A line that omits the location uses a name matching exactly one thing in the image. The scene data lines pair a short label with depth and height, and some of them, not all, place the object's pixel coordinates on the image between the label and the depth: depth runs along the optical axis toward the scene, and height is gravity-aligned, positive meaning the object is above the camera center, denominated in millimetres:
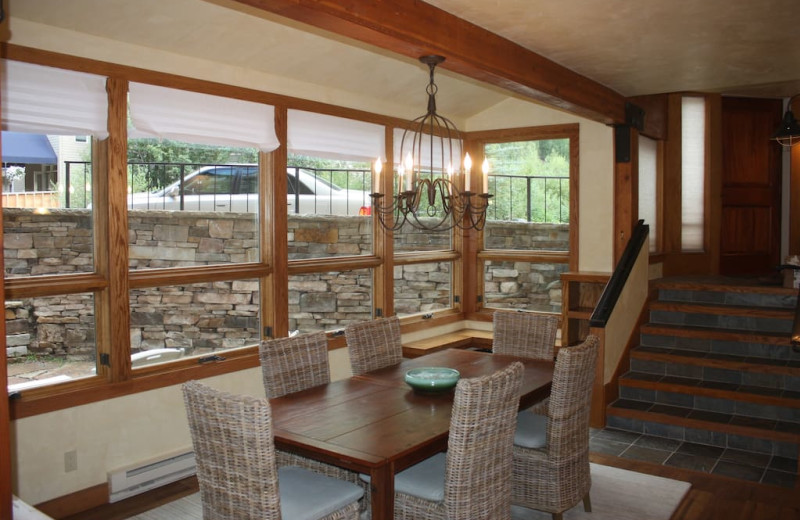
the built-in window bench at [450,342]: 5852 -920
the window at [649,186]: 6426 +550
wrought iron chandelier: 5801 +692
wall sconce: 6016 +1017
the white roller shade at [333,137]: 4938 +840
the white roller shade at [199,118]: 3953 +806
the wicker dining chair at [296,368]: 3408 -671
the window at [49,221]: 3480 +136
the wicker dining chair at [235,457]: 2342 -773
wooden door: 7316 +623
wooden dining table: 2525 -788
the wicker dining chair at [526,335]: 4383 -627
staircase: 4699 -1021
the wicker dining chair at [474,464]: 2613 -907
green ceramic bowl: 3361 -702
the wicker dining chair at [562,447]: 3234 -1041
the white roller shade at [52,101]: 3367 +769
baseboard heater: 3752 -1351
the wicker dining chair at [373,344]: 4016 -625
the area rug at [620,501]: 3607 -1472
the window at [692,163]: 6969 +818
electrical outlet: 3580 -1166
